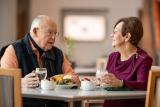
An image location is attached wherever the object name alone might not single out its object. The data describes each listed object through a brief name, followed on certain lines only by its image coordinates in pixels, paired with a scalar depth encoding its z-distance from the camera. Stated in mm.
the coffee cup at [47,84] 3159
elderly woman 3247
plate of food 3273
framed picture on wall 11229
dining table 2849
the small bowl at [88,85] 3200
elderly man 3491
